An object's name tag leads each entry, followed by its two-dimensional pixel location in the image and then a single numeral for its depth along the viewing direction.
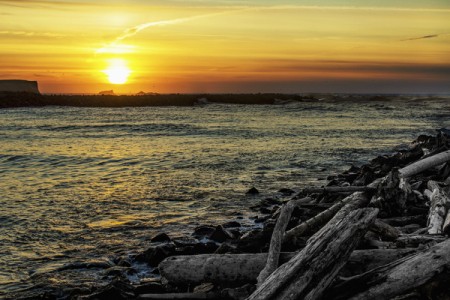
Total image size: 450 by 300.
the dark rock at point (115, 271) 7.75
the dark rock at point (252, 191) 14.34
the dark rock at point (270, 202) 12.69
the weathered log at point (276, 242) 5.36
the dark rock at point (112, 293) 6.25
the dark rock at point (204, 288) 5.83
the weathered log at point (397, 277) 4.60
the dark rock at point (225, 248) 7.17
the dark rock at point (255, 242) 6.97
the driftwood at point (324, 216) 6.76
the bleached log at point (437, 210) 6.77
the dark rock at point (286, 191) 14.15
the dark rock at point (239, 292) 5.47
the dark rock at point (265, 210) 11.80
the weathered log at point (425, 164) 11.02
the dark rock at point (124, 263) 8.17
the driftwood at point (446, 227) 6.32
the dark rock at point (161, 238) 9.54
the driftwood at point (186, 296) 5.69
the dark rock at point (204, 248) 8.05
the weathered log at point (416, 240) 5.90
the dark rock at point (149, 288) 6.35
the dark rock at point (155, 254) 8.12
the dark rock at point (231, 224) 10.45
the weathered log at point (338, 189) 8.14
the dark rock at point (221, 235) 9.16
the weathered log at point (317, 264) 4.45
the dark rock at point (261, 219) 10.91
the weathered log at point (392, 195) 8.27
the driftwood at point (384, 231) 6.37
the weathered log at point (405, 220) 7.77
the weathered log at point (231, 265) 5.37
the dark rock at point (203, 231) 9.84
